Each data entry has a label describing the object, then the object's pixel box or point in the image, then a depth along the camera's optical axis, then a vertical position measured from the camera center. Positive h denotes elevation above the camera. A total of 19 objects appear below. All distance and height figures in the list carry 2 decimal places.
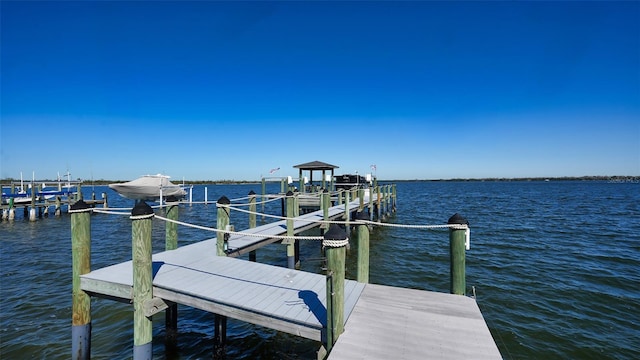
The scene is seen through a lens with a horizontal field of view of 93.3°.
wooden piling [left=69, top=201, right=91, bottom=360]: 5.12 -1.85
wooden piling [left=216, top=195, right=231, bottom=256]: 6.97 -0.97
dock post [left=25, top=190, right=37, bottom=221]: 22.79 -2.09
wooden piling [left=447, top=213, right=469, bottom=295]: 4.56 -1.08
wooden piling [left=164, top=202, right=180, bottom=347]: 6.23 -1.63
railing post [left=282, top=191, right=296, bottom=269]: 9.56 -2.04
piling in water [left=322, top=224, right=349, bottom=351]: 3.52 -1.22
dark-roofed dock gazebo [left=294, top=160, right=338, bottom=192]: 23.29 +0.98
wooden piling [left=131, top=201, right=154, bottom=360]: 4.59 -1.55
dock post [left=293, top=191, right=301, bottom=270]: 11.05 -2.77
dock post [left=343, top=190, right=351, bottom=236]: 14.61 -1.57
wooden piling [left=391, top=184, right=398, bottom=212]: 27.94 -1.55
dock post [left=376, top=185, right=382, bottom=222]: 22.12 -1.54
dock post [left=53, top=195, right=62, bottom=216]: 25.76 -2.22
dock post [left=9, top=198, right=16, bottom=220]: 22.53 -2.14
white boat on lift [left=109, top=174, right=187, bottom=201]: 28.64 -0.68
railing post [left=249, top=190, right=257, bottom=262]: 9.33 -0.81
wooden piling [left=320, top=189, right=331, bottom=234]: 11.96 -1.02
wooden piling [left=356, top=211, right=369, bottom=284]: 4.70 -1.16
